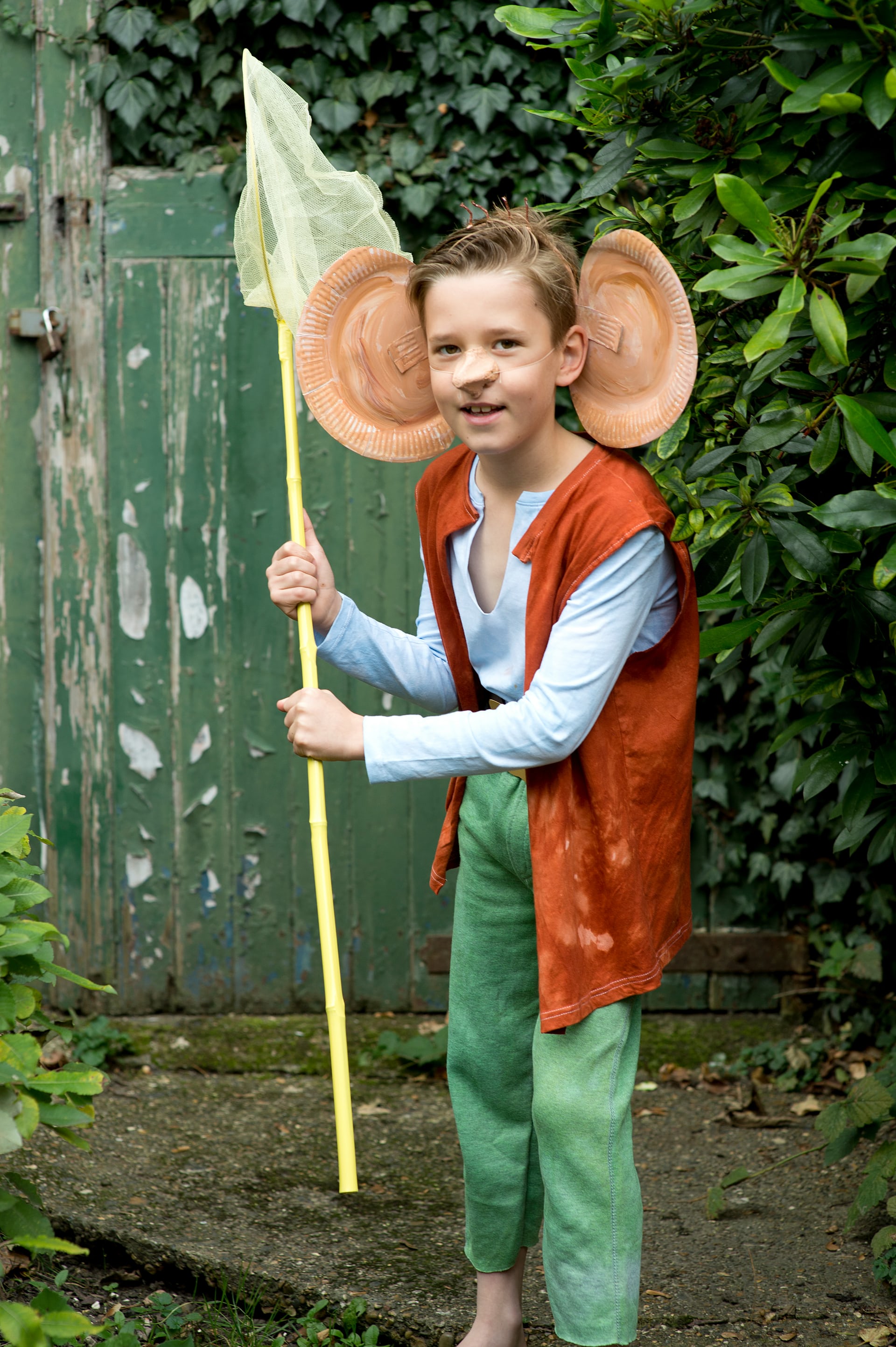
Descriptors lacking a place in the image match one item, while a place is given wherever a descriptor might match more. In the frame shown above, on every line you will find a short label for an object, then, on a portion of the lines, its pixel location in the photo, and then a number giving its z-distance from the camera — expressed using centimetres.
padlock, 328
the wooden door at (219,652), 335
